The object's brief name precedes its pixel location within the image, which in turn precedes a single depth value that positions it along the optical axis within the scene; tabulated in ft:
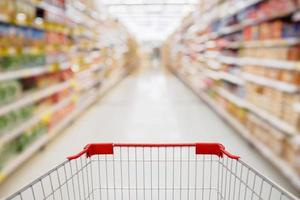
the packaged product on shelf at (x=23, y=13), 9.76
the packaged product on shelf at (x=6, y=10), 8.70
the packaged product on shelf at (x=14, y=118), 9.11
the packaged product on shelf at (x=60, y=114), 13.33
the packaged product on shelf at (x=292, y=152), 8.41
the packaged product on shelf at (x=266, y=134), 9.79
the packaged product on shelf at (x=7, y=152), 8.97
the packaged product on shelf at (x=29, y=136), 10.21
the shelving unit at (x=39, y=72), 9.27
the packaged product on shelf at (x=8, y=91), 8.96
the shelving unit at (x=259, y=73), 9.05
